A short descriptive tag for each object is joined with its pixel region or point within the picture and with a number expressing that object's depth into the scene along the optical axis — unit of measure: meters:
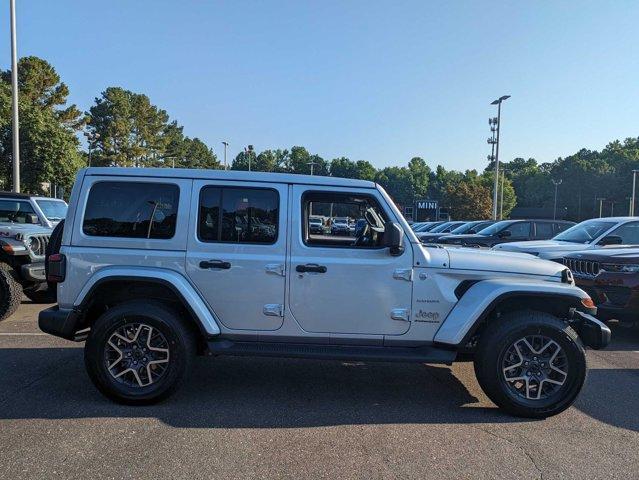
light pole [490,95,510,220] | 33.09
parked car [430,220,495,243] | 18.97
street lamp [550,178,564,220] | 90.32
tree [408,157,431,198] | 106.62
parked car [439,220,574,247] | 14.62
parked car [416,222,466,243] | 23.29
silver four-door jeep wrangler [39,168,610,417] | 4.43
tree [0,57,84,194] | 33.16
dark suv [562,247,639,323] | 7.05
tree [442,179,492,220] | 62.47
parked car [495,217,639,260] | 9.18
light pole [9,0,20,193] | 18.92
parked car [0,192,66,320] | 7.56
